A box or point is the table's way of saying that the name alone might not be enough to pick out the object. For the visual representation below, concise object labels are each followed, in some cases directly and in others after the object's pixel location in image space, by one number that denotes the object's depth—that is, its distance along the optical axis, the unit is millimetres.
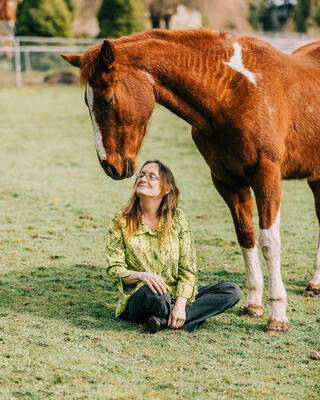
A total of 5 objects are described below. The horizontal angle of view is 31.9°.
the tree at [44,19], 26547
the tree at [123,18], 27031
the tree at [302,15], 57734
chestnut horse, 3715
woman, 4000
